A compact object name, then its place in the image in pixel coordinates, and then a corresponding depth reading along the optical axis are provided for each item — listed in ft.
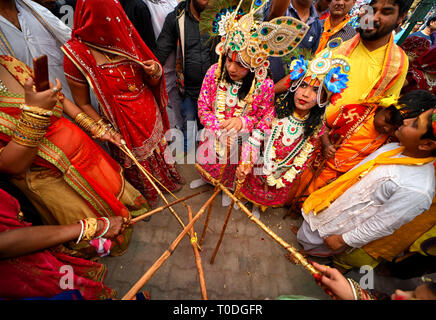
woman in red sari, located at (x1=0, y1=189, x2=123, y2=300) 3.34
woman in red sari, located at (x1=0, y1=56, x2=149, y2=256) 4.00
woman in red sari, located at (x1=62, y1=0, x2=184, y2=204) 5.33
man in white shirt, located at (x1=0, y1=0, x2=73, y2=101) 5.16
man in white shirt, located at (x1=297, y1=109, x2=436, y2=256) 4.65
